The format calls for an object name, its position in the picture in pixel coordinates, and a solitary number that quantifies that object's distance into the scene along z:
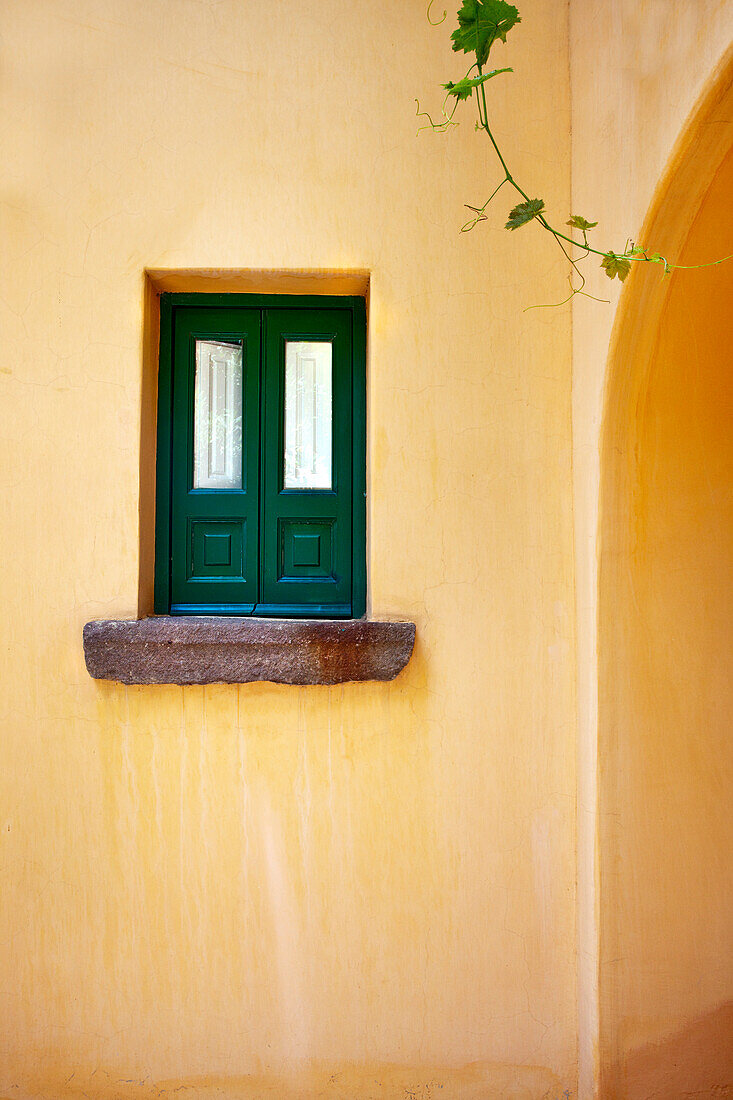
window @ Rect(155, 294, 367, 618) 2.27
